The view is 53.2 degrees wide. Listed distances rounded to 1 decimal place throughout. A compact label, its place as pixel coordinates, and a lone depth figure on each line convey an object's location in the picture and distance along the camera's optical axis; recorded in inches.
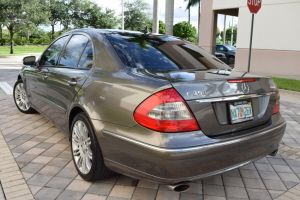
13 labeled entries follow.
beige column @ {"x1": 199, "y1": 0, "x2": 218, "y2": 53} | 605.9
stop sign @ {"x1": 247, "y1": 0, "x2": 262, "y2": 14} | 279.3
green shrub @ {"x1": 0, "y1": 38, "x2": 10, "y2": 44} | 1534.2
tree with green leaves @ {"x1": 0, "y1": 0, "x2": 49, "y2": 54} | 915.4
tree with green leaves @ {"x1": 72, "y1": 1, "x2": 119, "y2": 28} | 1776.6
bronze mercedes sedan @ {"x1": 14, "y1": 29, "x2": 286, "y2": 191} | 88.7
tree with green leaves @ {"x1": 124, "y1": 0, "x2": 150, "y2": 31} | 1973.4
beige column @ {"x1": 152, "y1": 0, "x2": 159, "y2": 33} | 480.7
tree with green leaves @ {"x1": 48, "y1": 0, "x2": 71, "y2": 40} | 1815.0
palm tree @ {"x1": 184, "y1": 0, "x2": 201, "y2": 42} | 1284.4
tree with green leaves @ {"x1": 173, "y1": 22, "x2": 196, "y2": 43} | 2191.2
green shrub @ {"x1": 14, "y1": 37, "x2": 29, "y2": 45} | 1657.2
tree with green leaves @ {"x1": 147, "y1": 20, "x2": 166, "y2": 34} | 2572.8
